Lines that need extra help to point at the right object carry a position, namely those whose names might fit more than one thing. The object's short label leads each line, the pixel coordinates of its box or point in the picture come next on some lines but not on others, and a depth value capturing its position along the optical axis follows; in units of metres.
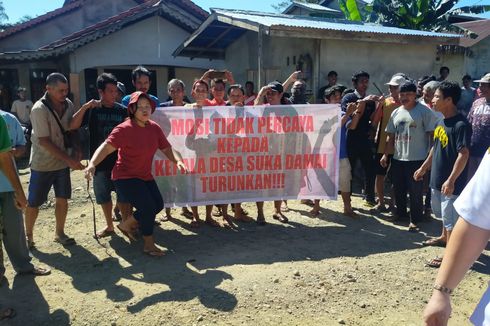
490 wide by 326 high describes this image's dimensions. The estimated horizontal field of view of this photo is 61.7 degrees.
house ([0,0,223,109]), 12.81
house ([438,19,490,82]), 15.55
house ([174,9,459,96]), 8.11
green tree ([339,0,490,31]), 17.64
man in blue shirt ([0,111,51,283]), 3.37
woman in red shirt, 4.07
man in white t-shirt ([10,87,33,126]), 11.70
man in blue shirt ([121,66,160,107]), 5.02
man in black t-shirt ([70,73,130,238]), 4.61
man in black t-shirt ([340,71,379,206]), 5.89
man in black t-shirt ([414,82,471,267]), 4.08
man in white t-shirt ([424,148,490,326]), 1.52
